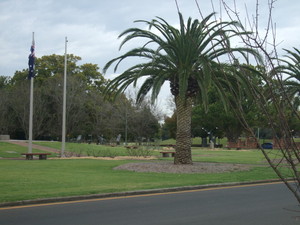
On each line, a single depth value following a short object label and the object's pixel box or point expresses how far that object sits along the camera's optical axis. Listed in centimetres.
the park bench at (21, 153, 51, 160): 2650
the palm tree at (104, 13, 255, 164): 1948
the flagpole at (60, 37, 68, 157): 2813
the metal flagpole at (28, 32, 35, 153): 2756
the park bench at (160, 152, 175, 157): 3145
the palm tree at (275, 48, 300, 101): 2718
